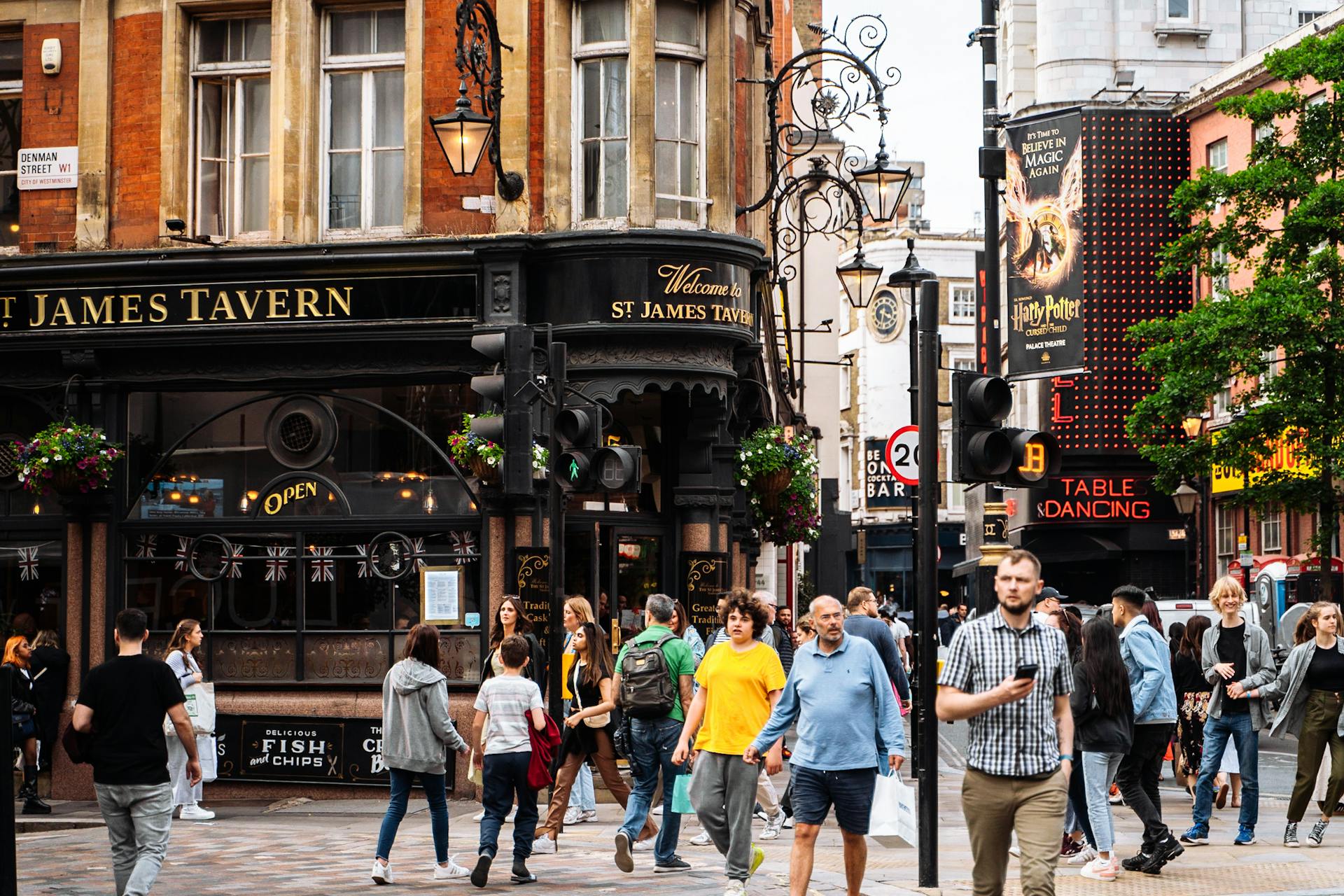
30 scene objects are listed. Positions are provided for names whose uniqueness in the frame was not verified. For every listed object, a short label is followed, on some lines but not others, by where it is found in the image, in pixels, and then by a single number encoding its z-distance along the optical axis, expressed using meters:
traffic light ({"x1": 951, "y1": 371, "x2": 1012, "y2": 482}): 10.87
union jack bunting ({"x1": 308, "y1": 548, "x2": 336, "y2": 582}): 18.48
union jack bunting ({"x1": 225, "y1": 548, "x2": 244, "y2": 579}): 18.72
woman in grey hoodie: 11.82
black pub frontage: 17.86
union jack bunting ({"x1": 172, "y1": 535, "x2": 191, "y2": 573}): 18.88
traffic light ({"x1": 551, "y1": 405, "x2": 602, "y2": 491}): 13.10
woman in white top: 16.42
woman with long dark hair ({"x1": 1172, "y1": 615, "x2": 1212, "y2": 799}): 16.16
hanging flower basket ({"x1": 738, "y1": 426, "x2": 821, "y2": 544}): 20.59
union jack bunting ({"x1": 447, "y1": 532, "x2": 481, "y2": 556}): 18.20
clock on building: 85.06
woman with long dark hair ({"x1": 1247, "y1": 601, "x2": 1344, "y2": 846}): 13.69
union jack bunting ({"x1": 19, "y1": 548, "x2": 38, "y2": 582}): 19.12
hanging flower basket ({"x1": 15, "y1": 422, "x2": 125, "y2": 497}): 18.16
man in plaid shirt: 8.06
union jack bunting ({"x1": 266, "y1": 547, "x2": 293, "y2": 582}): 18.61
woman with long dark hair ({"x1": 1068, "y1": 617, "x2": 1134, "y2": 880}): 12.14
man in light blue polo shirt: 9.98
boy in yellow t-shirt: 11.09
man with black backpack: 12.48
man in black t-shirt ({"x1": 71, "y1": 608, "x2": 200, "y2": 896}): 10.01
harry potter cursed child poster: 47.38
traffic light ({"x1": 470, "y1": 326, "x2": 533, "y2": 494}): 13.27
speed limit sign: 26.41
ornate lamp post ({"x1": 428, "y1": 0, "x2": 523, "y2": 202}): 16.08
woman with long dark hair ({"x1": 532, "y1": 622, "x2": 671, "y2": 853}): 13.38
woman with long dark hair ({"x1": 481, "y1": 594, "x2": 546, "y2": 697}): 14.26
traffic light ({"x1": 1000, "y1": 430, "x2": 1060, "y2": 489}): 11.05
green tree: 31.67
